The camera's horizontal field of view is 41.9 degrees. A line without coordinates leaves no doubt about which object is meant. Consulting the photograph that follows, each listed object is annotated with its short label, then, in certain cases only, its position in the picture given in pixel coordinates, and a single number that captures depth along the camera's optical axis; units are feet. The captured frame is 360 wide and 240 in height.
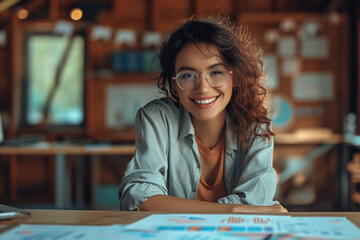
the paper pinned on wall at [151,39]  18.52
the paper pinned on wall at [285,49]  18.58
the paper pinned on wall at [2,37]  18.49
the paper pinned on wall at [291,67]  18.61
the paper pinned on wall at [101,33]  18.30
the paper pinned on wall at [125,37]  18.60
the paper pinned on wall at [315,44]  18.58
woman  5.00
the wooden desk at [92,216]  3.36
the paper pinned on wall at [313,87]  18.65
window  18.79
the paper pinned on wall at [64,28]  18.13
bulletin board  18.51
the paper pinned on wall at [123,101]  18.85
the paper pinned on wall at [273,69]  18.60
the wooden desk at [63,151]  14.46
